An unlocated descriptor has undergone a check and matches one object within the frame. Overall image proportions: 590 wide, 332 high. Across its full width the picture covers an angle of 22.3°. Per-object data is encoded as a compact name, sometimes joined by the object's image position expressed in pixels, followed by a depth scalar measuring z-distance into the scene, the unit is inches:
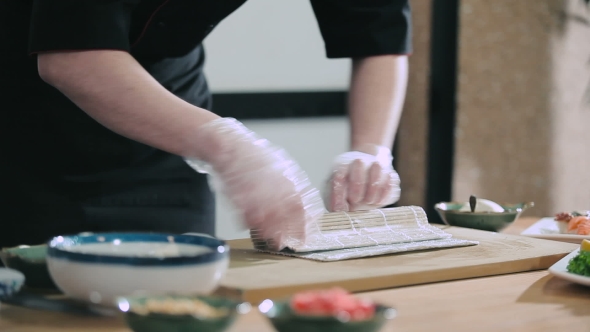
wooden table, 57.4
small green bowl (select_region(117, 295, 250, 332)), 52.3
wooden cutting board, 62.5
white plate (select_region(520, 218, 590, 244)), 78.5
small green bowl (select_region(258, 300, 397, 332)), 51.9
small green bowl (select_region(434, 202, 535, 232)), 81.0
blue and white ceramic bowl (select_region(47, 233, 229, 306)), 55.7
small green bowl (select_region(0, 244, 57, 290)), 61.4
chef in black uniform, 71.7
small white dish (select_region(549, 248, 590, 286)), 63.1
